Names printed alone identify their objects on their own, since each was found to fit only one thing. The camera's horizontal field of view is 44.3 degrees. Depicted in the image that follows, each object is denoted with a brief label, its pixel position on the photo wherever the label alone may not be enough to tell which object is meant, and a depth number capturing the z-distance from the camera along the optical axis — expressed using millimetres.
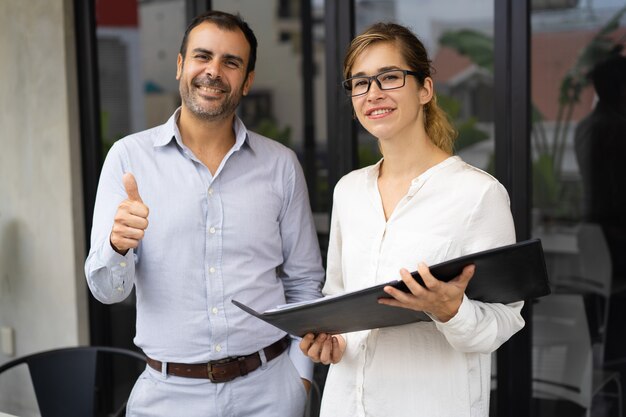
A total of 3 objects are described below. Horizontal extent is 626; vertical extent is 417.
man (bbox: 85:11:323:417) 2131
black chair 2674
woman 1694
